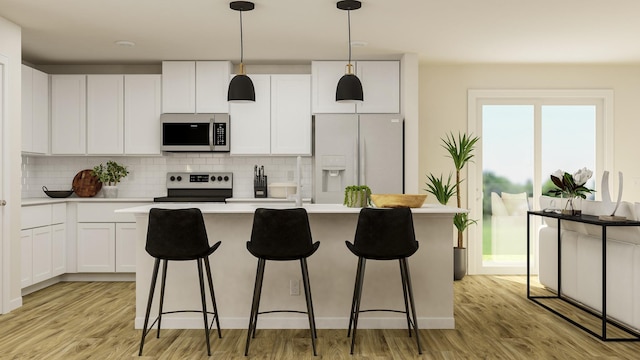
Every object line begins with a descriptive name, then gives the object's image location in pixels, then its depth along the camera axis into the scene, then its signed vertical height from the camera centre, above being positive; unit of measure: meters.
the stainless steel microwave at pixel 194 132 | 6.38 +0.55
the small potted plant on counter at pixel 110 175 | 6.58 +0.04
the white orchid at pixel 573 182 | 4.61 -0.02
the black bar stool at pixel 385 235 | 3.64 -0.38
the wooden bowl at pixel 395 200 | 4.14 -0.16
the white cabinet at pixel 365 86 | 6.34 +1.10
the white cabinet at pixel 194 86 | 6.44 +1.11
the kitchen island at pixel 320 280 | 4.27 -0.80
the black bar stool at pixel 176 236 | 3.63 -0.39
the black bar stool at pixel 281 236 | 3.61 -0.39
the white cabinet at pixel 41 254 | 5.54 -0.80
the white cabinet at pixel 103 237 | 6.21 -0.68
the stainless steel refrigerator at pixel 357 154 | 6.18 +0.28
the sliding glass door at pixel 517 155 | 6.80 +0.31
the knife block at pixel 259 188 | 6.54 -0.11
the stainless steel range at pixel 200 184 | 6.77 -0.07
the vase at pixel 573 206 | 4.61 -0.24
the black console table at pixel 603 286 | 3.88 -0.89
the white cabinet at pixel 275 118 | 6.45 +0.73
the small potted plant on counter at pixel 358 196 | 4.26 -0.14
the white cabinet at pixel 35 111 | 5.95 +0.77
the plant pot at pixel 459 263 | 6.32 -0.98
